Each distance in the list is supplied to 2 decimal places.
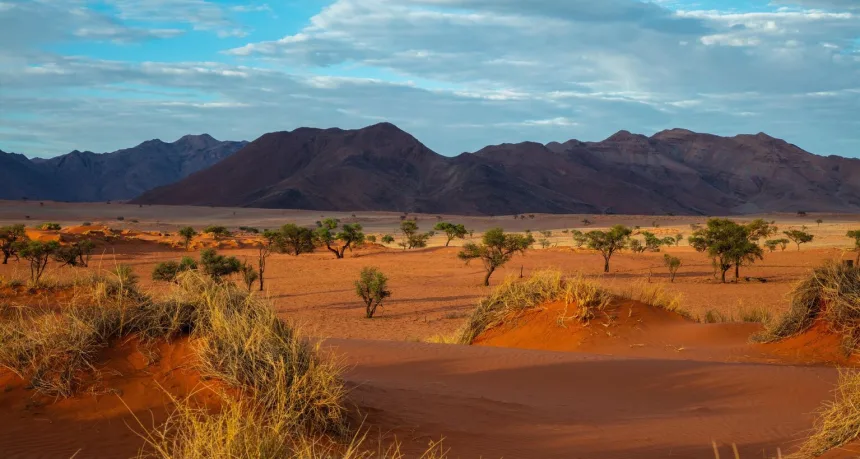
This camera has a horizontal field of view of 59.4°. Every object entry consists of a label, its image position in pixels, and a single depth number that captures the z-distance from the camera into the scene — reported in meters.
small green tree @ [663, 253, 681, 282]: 35.69
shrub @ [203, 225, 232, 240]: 58.47
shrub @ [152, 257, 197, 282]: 29.05
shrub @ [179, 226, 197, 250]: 51.66
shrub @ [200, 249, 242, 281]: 30.23
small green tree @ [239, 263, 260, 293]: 28.77
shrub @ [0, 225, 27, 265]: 38.26
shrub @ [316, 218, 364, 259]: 48.22
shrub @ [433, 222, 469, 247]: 59.41
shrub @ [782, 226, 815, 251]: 51.31
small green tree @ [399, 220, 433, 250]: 55.38
